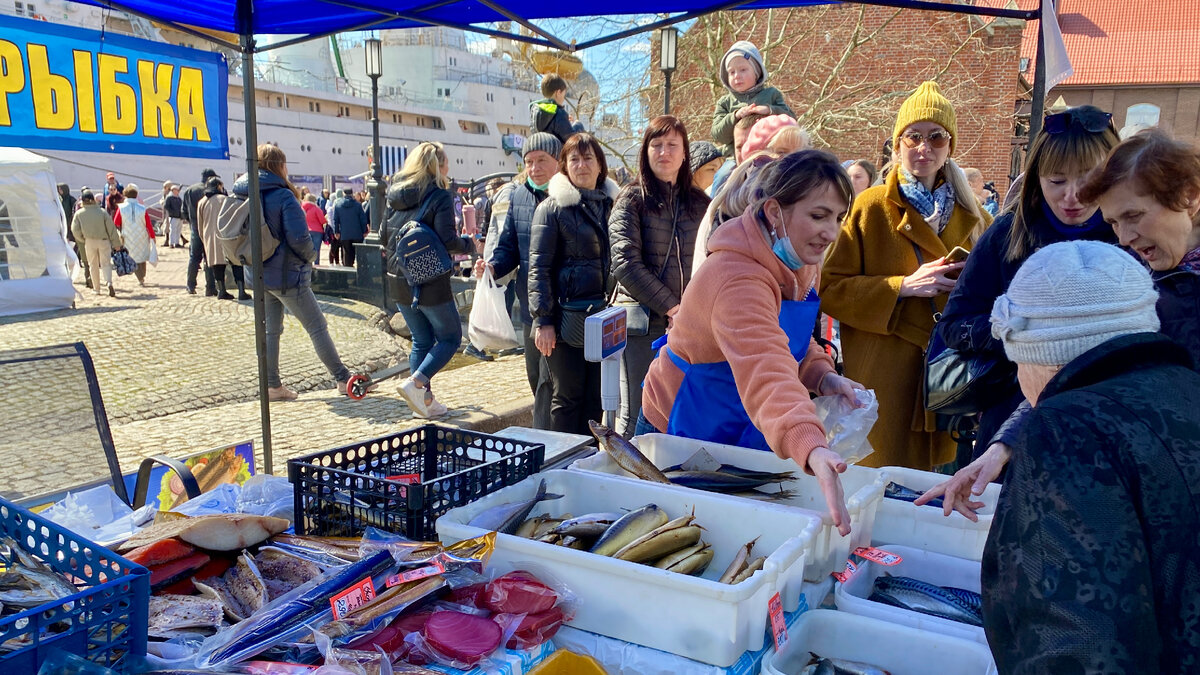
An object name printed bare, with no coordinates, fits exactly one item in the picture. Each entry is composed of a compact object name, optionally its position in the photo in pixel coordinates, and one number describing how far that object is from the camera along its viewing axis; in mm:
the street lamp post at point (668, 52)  9008
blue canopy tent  4156
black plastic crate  2104
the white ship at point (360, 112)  40875
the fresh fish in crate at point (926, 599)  1967
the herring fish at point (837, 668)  1802
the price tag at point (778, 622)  1807
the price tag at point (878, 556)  2150
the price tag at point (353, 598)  1680
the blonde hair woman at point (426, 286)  6250
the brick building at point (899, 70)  21875
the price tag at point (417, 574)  1766
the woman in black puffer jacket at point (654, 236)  4562
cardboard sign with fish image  2965
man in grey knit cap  5543
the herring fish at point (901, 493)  2477
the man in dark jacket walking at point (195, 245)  13484
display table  1709
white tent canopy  12789
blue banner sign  3141
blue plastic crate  1357
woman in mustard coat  3615
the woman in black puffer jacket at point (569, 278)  4844
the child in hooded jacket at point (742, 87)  6410
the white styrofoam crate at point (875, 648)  1792
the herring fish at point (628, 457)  2396
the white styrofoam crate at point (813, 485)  2082
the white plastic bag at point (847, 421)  2697
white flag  3869
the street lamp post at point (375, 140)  12506
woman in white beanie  1112
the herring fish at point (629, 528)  1950
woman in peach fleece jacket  2197
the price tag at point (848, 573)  2104
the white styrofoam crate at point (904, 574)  1957
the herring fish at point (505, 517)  2062
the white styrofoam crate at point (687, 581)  1684
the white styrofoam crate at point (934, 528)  2262
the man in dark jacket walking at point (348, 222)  15625
